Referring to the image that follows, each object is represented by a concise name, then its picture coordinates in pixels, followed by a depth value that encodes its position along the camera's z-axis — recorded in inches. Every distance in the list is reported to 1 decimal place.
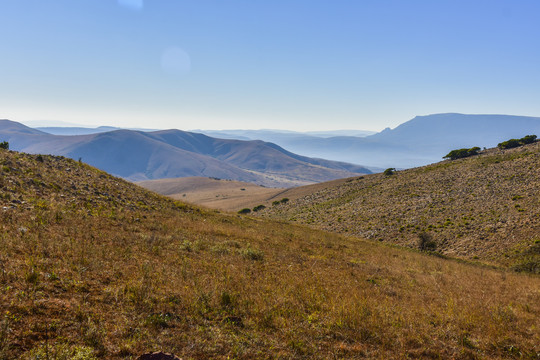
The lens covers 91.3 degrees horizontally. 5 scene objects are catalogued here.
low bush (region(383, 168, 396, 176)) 2722.4
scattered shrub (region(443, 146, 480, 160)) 2618.8
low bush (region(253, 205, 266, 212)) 3044.3
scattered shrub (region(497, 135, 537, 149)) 2380.0
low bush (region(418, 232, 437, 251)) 1194.9
